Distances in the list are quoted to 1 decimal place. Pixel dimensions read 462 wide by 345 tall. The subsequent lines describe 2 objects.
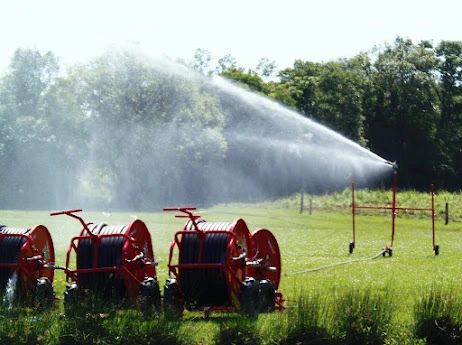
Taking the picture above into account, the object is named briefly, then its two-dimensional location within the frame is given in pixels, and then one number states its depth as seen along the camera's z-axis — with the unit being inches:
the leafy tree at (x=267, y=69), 4328.2
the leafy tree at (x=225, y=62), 4078.2
